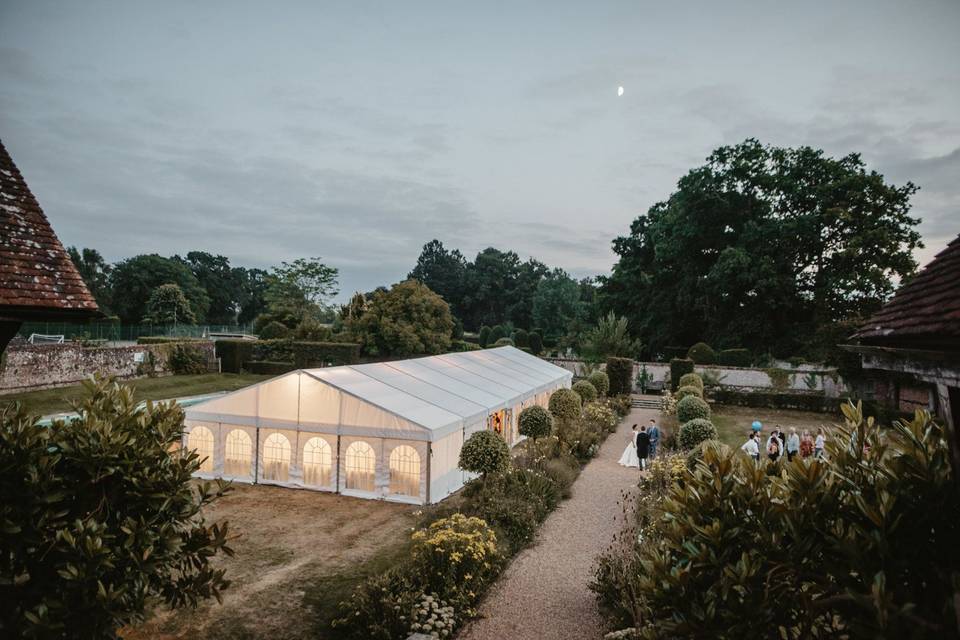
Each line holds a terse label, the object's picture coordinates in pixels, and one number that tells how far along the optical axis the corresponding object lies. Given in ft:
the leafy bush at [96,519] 12.55
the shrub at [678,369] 101.60
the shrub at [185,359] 102.06
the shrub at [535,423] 54.34
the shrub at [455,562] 23.75
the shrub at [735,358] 109.91
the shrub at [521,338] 165.68
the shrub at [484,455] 39.04
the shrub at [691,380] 85.94
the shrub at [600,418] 65.67
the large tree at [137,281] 202.59
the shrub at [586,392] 81.71
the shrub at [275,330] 127.65
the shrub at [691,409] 61.67
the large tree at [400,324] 113.60
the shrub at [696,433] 49.90
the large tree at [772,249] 104.47
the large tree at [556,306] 211.20
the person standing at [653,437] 52.32
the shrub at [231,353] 110.63
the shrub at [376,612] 20.72
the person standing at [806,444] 47.12
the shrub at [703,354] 111.75
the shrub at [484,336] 181.31
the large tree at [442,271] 248.73
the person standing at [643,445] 49.14
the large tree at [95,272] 192.54
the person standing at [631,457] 52.16
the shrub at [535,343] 160.25
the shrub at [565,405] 67.15
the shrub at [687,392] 76.23
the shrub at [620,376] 99.46
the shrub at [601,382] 92.89
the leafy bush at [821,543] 8.93
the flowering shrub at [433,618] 21.07
